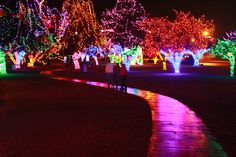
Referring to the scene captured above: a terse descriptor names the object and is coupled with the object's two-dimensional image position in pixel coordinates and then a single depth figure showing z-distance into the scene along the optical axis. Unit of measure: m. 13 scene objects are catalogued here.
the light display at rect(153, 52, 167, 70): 85.56
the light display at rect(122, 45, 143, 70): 53.22
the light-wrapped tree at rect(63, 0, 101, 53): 49.88
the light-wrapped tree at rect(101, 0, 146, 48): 56.25
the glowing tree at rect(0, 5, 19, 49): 43.41
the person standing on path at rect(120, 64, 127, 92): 22.73
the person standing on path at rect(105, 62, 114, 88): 25.40
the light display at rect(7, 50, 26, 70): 61.16
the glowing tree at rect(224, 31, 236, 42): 49.88
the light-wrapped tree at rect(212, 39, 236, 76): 39.88
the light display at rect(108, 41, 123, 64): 55.66
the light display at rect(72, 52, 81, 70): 56.18
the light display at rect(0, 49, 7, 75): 46.19
